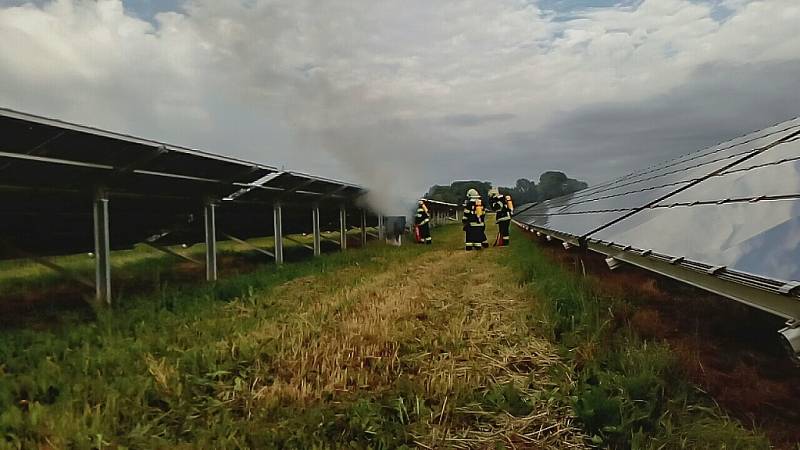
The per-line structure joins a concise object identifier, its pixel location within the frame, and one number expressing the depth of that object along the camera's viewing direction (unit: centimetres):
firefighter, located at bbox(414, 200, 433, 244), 2003
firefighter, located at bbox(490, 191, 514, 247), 1653
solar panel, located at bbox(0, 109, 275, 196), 506
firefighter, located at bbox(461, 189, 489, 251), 1511
